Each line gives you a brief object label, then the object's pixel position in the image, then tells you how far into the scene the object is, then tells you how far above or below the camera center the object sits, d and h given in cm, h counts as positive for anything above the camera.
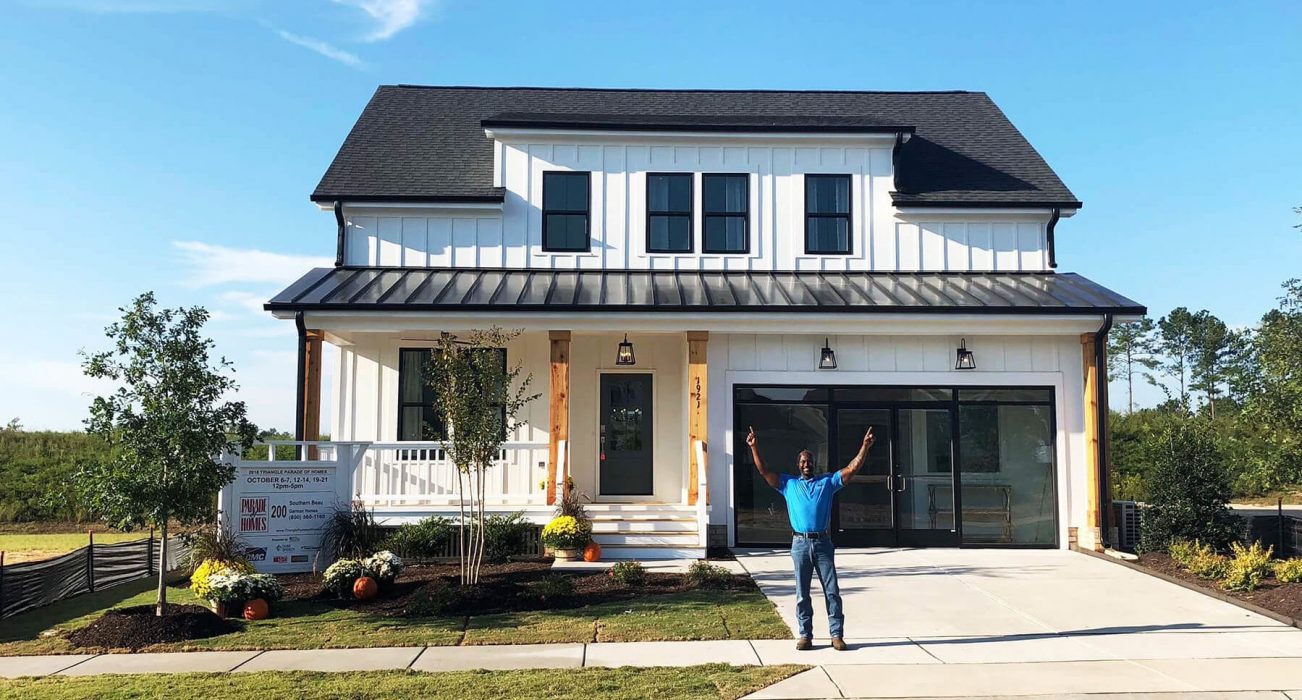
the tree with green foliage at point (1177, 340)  5538 +518
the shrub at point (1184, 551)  1199 -176
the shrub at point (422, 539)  1276 -169
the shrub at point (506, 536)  1277 -167
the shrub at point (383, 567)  1059 -174
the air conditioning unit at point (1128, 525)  1426 -165
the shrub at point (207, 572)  981 -171
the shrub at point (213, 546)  1052 -150
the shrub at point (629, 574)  1083 -186
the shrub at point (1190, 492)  1265 -100
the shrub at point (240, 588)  957 -180
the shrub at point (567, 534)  1260 -159
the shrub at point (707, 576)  1080 -189
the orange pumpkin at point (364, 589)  1030 -193
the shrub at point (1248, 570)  1058 -178
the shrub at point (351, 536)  1195 -155
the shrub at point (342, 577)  1041 -182
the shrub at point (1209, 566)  1127 -183
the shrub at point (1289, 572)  1070 -181
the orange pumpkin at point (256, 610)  958 -203
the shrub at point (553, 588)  1007 -191
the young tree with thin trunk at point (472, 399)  1044 +25
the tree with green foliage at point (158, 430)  929 -11
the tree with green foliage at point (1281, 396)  1040 +30
